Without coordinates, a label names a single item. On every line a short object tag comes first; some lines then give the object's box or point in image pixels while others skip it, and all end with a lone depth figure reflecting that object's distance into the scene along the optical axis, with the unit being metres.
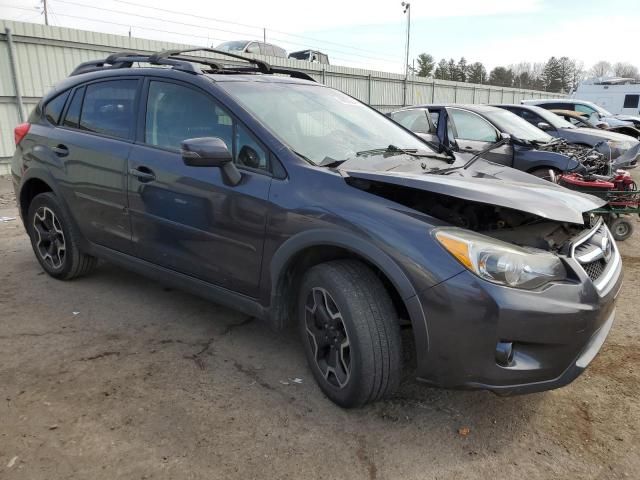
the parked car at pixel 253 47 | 17.55
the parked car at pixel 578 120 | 11.34
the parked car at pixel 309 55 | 21.67
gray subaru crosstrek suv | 2.17
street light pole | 42.42
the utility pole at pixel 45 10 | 40.13
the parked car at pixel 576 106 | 14.22
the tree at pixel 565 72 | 75.44
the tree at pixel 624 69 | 78.13
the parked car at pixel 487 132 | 7.08
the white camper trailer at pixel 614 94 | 22.77
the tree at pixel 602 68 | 83.90
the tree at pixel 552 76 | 74.94
